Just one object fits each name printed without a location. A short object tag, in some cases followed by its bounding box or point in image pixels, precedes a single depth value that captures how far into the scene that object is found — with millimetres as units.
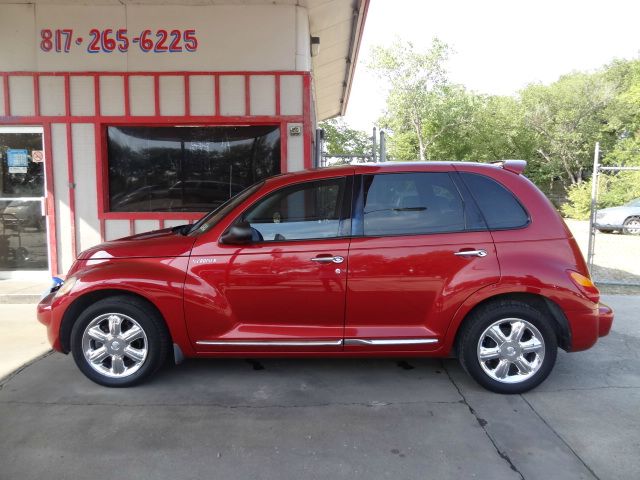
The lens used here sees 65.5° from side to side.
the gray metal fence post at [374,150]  8537
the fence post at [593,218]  7399
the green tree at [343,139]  31062
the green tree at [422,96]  31688
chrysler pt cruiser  3811
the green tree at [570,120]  30297
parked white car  16128
